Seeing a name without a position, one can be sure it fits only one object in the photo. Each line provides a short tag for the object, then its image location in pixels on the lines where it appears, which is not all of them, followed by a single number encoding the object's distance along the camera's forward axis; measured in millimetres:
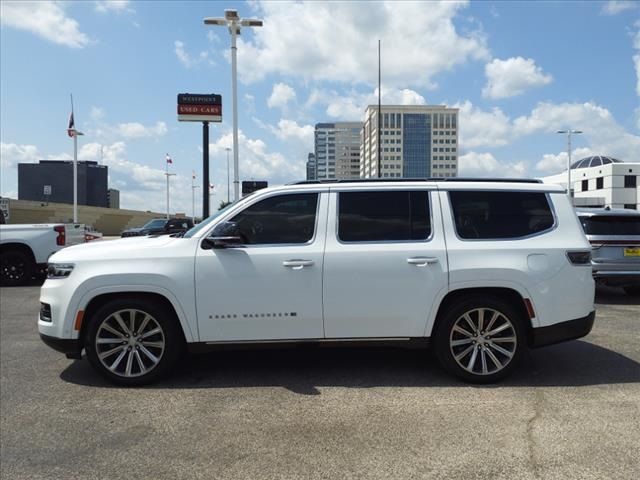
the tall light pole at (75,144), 35825
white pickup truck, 11707
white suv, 4645
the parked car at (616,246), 9008
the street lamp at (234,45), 18922
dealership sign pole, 24125
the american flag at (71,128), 35344
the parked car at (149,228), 27344
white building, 72500
